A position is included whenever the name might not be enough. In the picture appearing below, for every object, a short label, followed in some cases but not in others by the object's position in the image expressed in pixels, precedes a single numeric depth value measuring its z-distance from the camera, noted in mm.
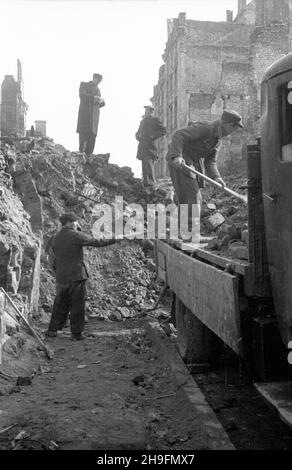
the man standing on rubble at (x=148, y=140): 12141
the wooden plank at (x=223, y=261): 3100
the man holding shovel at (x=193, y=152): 6316
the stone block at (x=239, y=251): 3488
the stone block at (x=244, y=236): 3751
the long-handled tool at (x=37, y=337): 5755
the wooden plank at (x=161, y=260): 6020
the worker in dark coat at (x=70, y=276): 6789
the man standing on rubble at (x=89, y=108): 12172
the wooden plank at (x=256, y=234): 3018
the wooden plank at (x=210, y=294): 3082
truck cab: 2828
